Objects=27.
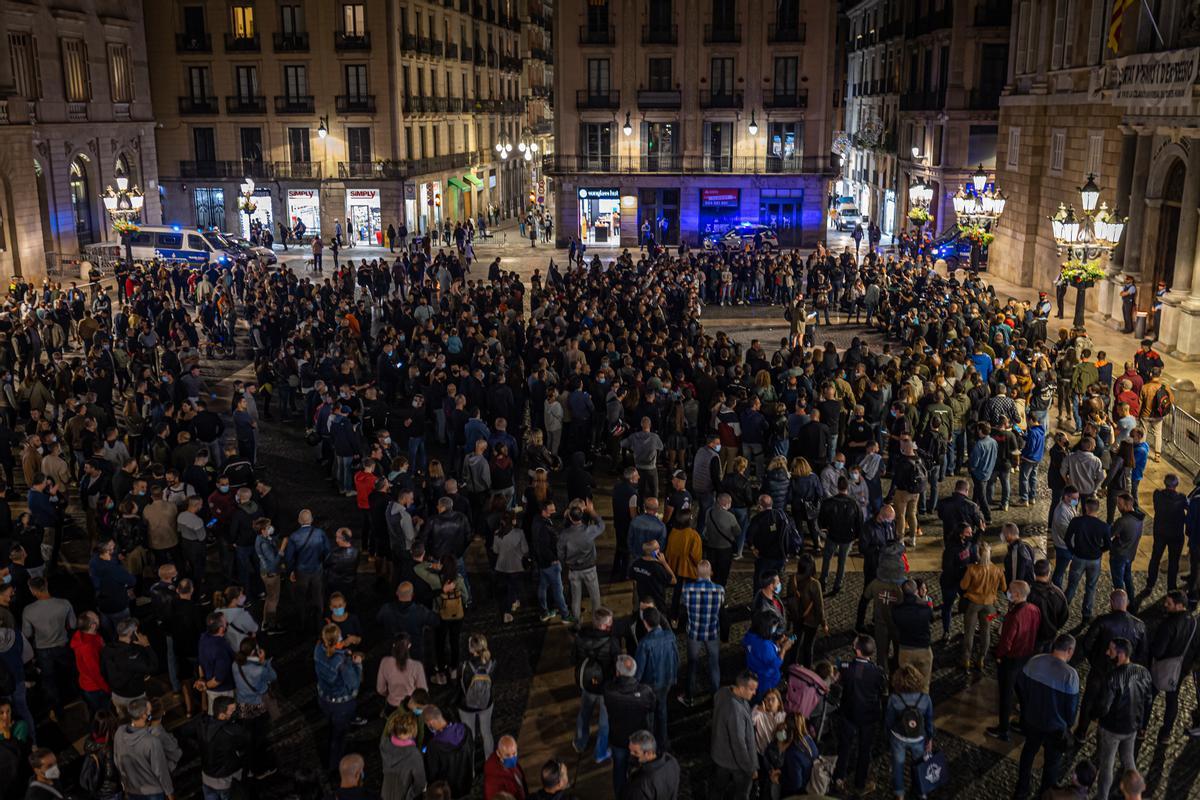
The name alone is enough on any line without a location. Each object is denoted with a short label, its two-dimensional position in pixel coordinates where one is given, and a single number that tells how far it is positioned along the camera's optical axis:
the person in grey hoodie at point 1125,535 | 11.98
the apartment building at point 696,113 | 49.38
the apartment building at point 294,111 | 52.00
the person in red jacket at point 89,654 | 9.97
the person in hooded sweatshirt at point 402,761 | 8.24
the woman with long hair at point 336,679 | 9.52
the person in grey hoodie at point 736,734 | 8.41
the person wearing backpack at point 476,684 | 9.16
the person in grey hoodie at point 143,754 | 8.38
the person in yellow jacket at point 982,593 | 10.91
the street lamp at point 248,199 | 43.56
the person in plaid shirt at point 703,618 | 10.34
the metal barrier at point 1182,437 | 17.78
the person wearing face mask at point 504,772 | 7.86
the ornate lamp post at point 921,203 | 38.19
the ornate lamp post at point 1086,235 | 24.48
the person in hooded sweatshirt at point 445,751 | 8.19
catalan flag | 27.56
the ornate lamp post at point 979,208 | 30.85
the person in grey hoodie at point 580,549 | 11.83
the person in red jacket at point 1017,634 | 9.84
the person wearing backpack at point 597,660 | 9.52
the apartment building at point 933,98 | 46.75
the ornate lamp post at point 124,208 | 33.00
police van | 40.00
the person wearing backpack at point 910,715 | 8.58
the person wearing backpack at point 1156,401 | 18.16
